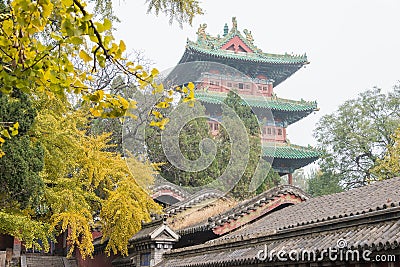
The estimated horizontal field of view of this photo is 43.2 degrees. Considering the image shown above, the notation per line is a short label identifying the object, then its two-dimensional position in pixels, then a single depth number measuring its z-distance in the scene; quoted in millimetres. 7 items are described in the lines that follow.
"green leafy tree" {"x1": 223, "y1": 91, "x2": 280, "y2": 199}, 21334
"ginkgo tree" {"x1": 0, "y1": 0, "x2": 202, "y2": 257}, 3677
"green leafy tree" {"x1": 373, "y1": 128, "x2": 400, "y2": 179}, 24234
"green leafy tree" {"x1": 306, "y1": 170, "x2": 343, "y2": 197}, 30312
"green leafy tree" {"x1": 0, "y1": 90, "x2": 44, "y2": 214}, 11453
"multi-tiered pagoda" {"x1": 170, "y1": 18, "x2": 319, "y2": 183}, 29797
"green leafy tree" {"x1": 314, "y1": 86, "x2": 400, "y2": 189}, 30078
